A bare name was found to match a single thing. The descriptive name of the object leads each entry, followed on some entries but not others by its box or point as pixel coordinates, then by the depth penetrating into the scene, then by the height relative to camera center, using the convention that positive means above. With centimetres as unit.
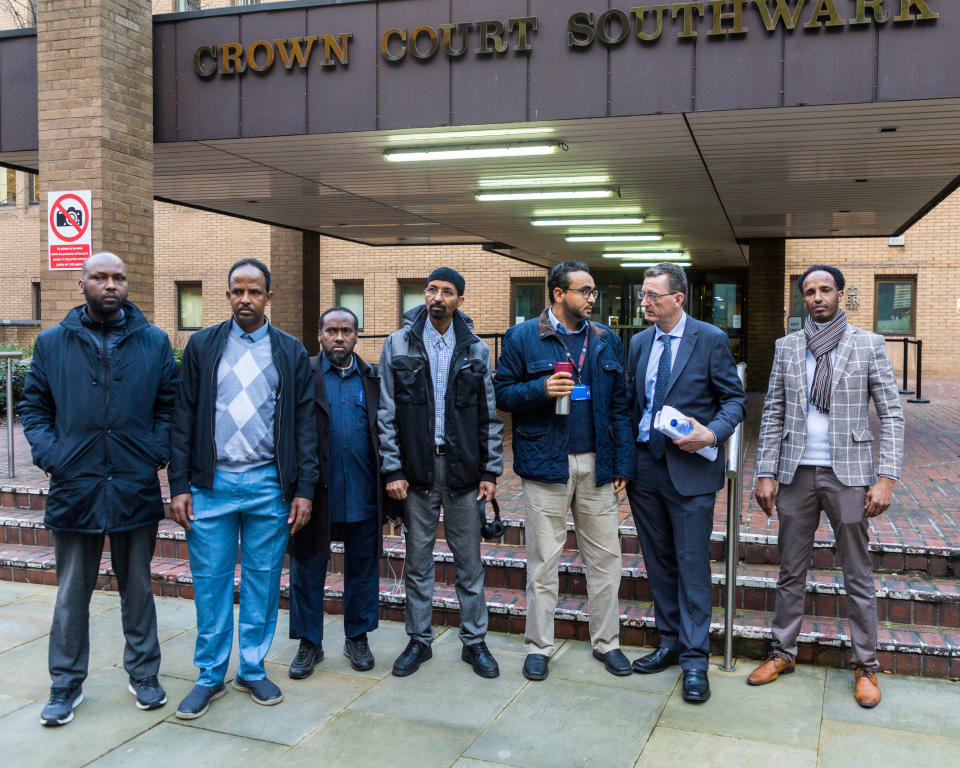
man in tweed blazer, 389 -51
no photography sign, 737 +91
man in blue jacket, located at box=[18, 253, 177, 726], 369 -49
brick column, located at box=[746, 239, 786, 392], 1520 +70
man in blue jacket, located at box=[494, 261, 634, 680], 419 -55
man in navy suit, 407 -51
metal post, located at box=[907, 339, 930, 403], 1384 -80
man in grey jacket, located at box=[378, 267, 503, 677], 420 -52
